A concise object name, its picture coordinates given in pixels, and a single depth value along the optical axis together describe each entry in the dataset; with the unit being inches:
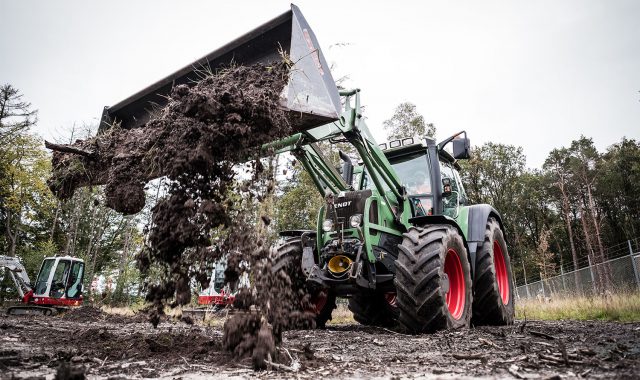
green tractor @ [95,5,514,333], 167.0
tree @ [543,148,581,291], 1406.3
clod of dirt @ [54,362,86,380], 81.8
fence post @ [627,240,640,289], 400.5
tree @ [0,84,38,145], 911.0
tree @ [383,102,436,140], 938.7
